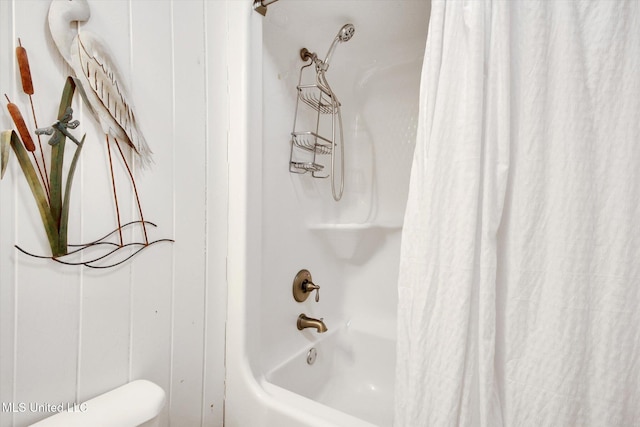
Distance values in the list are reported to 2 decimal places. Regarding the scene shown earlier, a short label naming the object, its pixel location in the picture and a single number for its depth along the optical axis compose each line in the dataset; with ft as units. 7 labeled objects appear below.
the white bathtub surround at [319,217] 3.40
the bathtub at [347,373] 4.43
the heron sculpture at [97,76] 2.22
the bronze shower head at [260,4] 3.37
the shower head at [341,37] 4.63
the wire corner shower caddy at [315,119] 4.54
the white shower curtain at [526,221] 2.01
